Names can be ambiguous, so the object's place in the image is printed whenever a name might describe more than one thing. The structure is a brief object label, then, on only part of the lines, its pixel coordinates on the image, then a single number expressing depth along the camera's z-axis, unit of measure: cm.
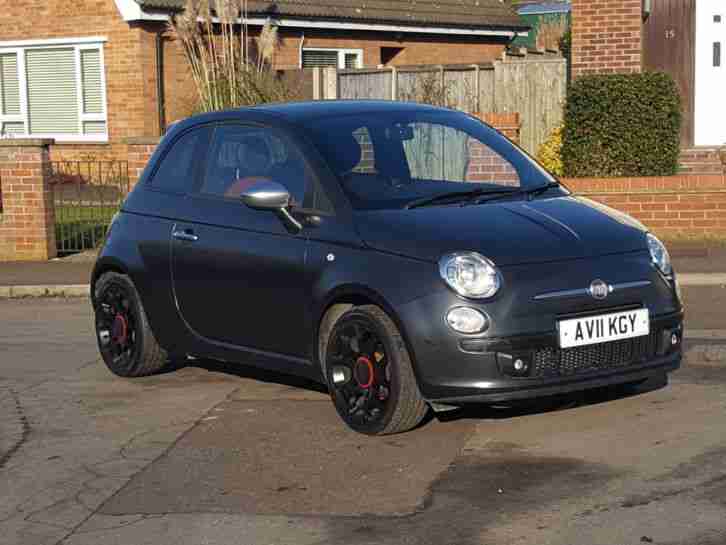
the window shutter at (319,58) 2698
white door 1948
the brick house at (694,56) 1936
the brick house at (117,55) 2420
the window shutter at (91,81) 2484
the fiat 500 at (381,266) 694
